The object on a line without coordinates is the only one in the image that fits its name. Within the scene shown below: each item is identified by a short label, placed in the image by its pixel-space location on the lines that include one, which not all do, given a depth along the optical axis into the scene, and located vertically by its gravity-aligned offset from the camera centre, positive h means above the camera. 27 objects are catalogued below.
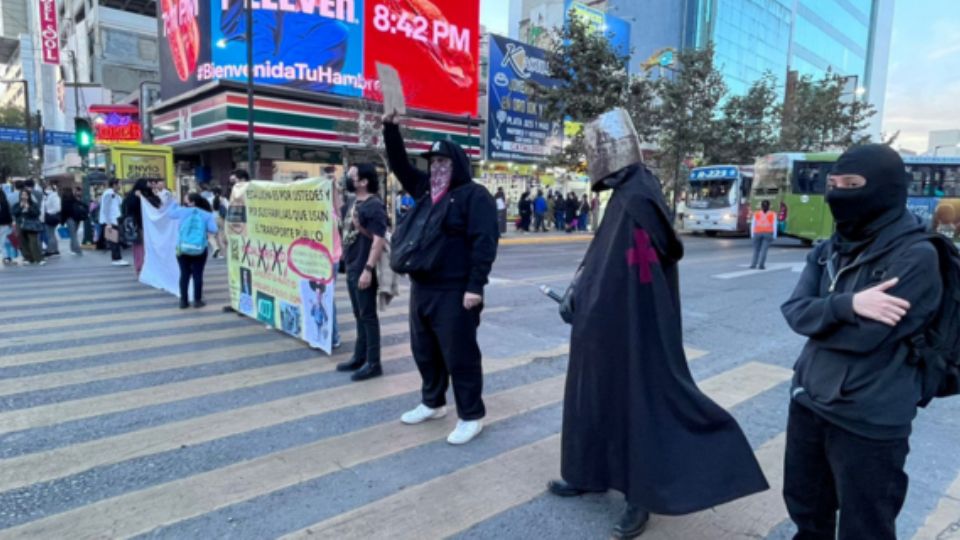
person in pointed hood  2.54 -0.82
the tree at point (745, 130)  29.11 +4.34
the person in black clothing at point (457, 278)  3.58 -0.48
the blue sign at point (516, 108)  31.34 +5.58
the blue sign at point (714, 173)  24.27 +1.67
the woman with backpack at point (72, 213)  14.02 -0.52
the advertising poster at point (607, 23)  37.85 +13.31
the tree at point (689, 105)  26.80 +5.09
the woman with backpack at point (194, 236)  7.26 -0.52
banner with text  5.65 -0.64
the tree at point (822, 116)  33.31 +5.86
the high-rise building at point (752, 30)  51.53 +18.88
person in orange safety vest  12.99 -0.43
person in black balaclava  1.79 -0.40
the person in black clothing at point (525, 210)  26.14 -0.20
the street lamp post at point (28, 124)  28.46 +3.48
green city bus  20.89 +1.12
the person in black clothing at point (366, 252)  4.87 -0.46
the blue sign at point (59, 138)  31.04 +3.06
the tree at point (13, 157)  50.03 +3.08
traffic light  15.02 +1.59
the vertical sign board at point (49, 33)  40.73 +11.60
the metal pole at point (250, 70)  13.95 +3.27
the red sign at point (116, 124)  30.45 +3.80
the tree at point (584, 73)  22.22 +5.41
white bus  24.44 +0.59
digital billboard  21.27 +6.38
